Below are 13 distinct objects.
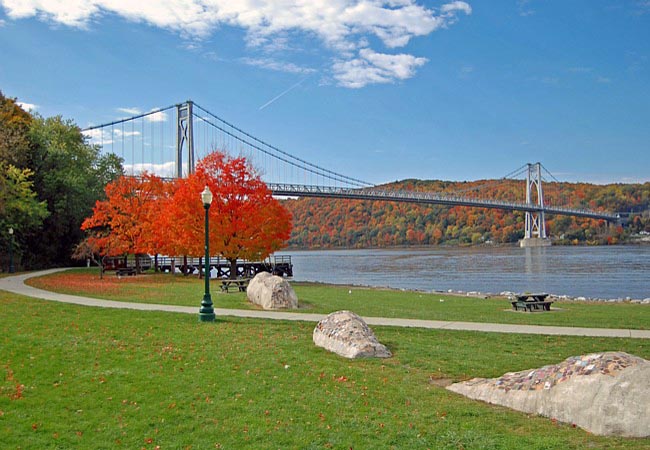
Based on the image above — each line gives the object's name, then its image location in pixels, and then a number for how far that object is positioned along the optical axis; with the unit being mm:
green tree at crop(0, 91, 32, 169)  33625
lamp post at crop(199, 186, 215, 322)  13516
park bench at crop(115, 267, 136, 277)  33047
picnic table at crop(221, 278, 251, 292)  21875
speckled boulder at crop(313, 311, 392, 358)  9914
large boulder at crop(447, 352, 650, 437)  6074
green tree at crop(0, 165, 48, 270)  30328
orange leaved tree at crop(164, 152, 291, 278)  30844
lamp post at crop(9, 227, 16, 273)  32812
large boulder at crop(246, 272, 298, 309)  16577
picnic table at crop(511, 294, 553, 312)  17953
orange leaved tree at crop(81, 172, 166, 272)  34344
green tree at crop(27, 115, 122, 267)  39625
